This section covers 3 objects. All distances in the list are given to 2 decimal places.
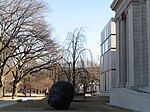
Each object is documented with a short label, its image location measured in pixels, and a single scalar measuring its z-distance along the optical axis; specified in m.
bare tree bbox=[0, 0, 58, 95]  46.84
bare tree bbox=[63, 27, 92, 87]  38.59
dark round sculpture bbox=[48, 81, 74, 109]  24.11
